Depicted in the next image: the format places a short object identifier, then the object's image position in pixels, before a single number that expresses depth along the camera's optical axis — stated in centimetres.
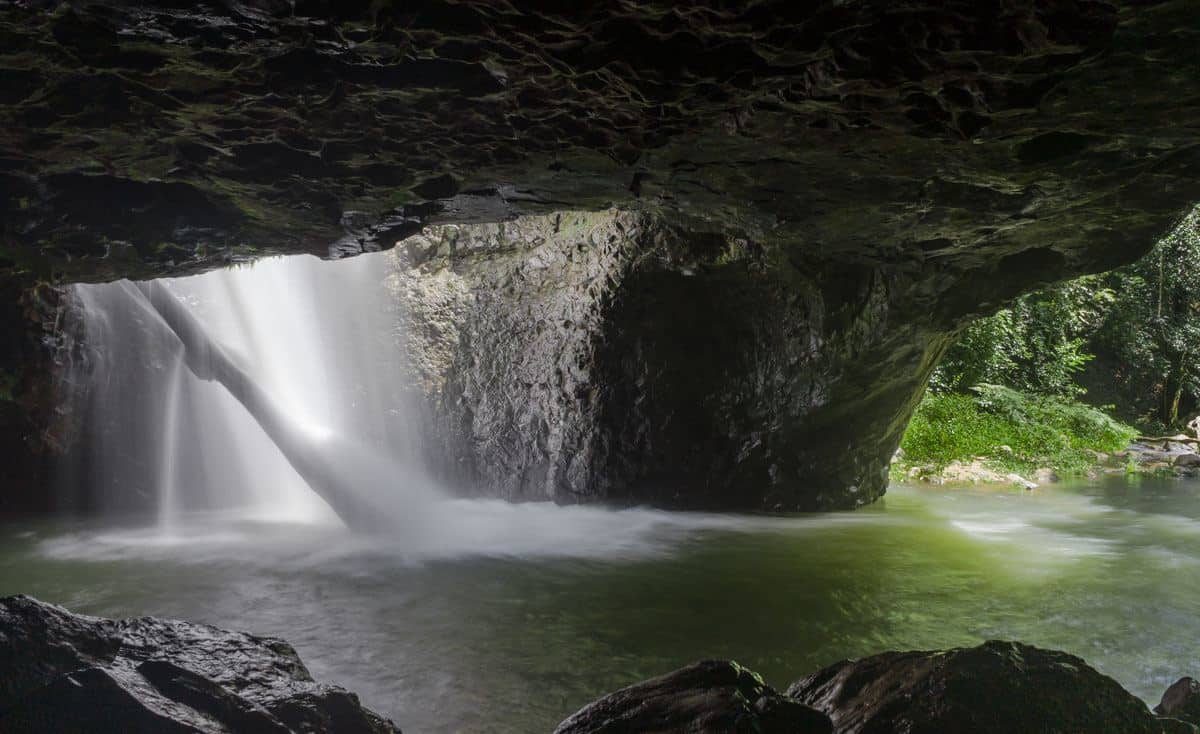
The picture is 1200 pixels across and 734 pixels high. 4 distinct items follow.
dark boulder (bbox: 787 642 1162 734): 247
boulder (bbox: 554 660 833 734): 247
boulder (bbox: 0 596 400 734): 243
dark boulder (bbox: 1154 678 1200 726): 275
